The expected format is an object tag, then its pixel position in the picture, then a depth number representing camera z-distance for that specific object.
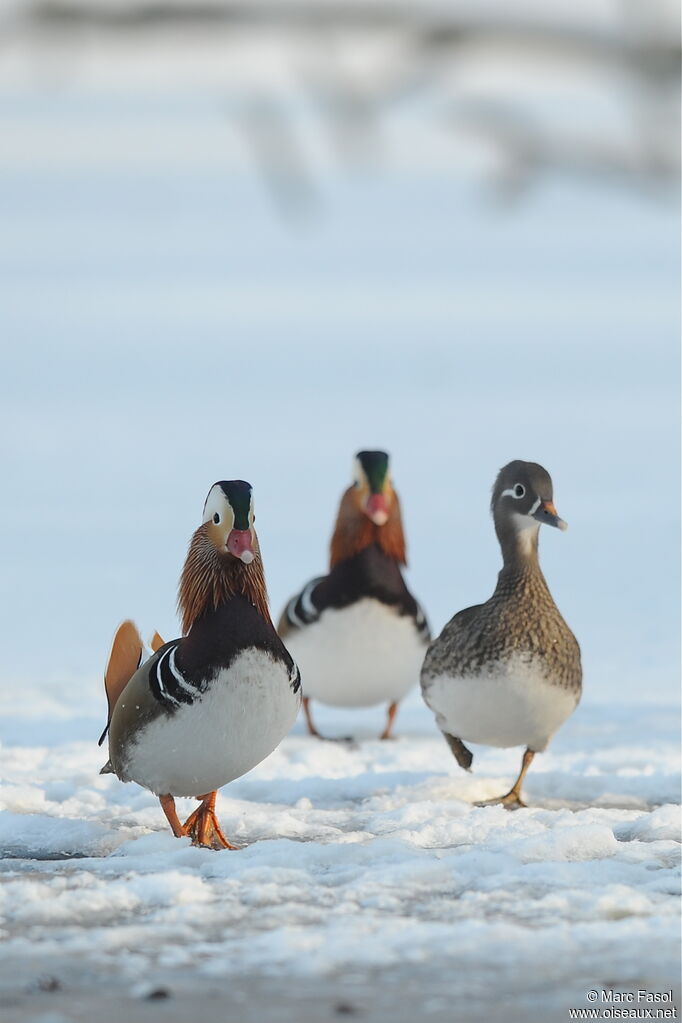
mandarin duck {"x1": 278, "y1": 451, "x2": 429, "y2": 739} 15.21
